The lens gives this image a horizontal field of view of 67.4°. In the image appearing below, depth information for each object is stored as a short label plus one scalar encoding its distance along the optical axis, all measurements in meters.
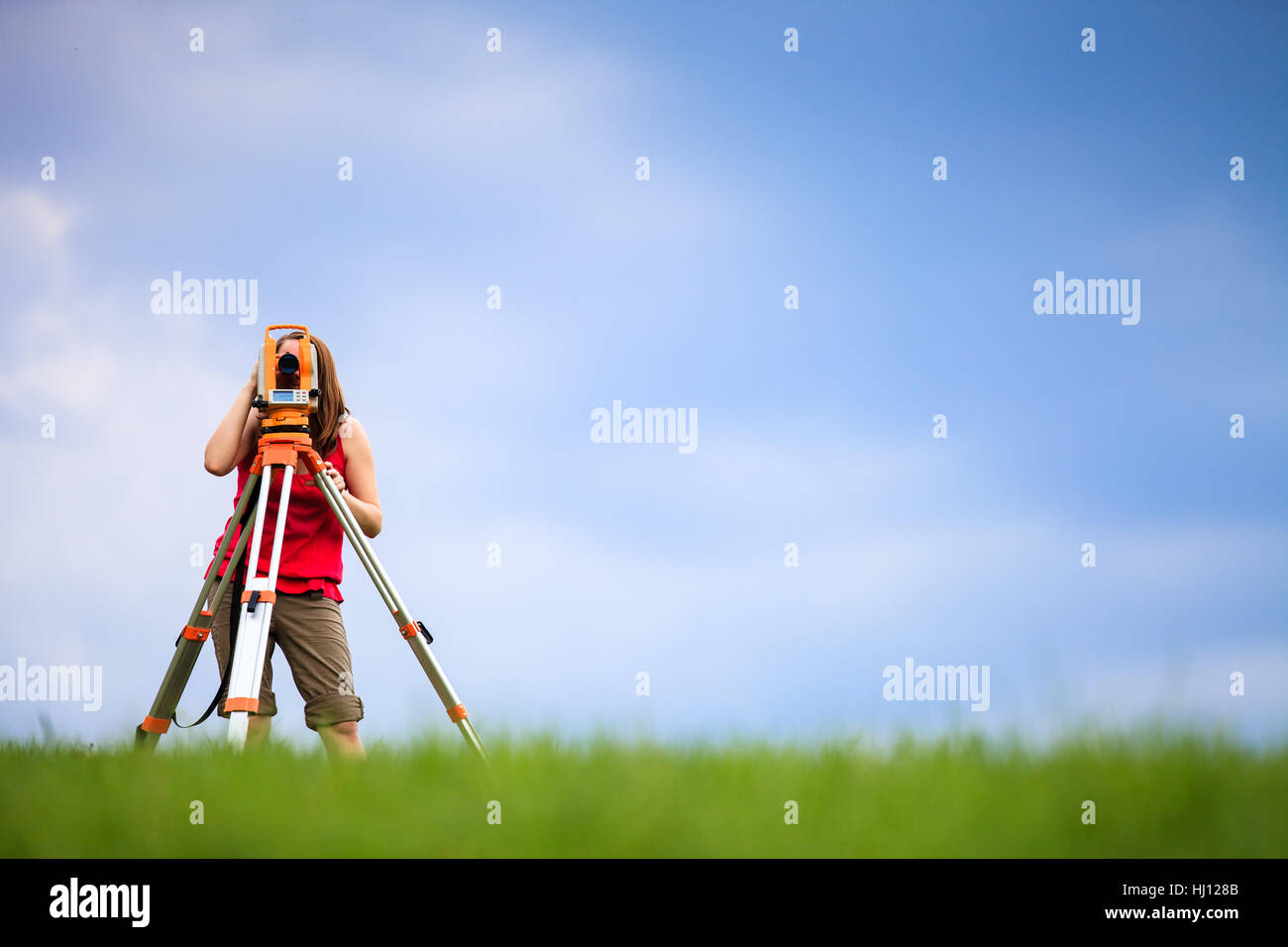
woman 4.88
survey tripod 4.44
